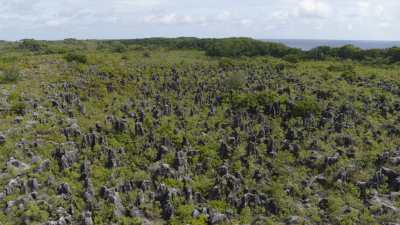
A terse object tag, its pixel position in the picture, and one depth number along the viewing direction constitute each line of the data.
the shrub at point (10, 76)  32.19
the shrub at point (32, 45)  84.01
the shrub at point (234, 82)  34.84
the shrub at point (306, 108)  26.77
